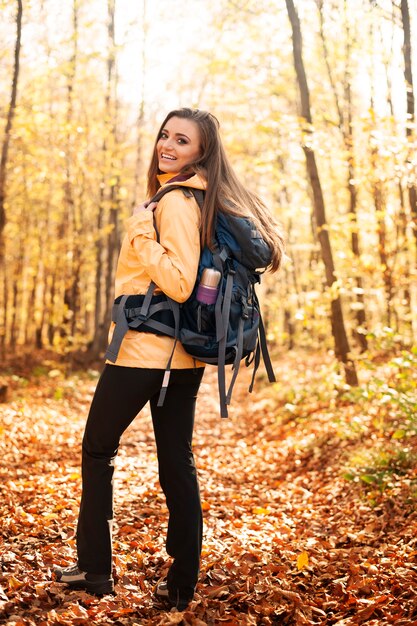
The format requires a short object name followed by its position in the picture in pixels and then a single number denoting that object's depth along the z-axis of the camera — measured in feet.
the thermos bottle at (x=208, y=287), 9.52
